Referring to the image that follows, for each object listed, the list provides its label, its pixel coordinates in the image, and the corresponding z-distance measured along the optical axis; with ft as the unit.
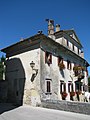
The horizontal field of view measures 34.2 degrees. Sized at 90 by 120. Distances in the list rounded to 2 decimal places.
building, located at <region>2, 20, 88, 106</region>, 48.42
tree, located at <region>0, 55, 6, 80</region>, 117.50
